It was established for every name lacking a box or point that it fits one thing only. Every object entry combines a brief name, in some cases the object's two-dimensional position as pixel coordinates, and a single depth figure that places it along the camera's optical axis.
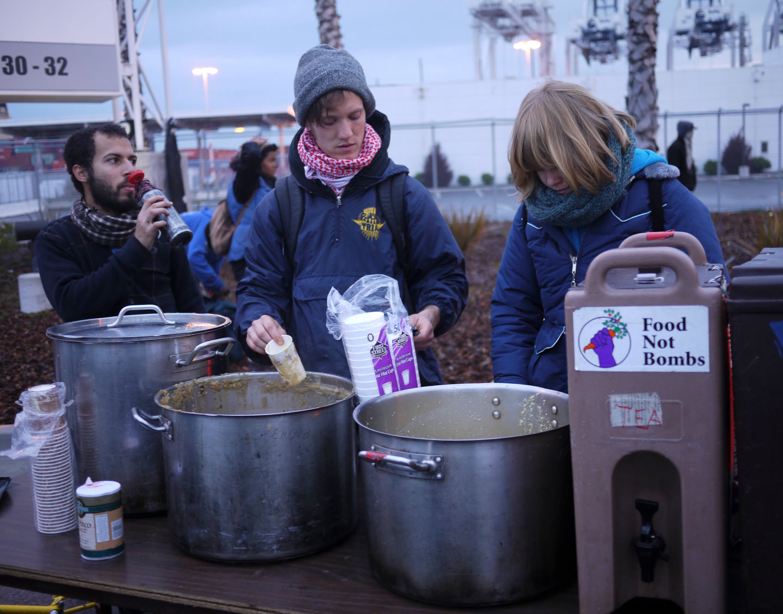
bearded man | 2.92
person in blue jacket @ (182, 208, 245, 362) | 6.34
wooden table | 1.60
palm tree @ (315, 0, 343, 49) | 10.58
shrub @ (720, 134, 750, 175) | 30.52
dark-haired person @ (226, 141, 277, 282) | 6.07
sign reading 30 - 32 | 8.59
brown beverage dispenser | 1.32
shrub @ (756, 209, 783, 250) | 8.80
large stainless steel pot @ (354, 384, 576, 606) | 1.47
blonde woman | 1.96
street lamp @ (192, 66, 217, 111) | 33.38
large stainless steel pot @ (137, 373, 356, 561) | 1.70
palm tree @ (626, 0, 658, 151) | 9.78
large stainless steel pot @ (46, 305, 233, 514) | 2.00
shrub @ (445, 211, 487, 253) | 11.12
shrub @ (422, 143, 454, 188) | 34.00
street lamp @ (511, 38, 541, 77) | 46.19
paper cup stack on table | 2.00
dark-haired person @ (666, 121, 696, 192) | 9.08
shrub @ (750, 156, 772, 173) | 31.59
